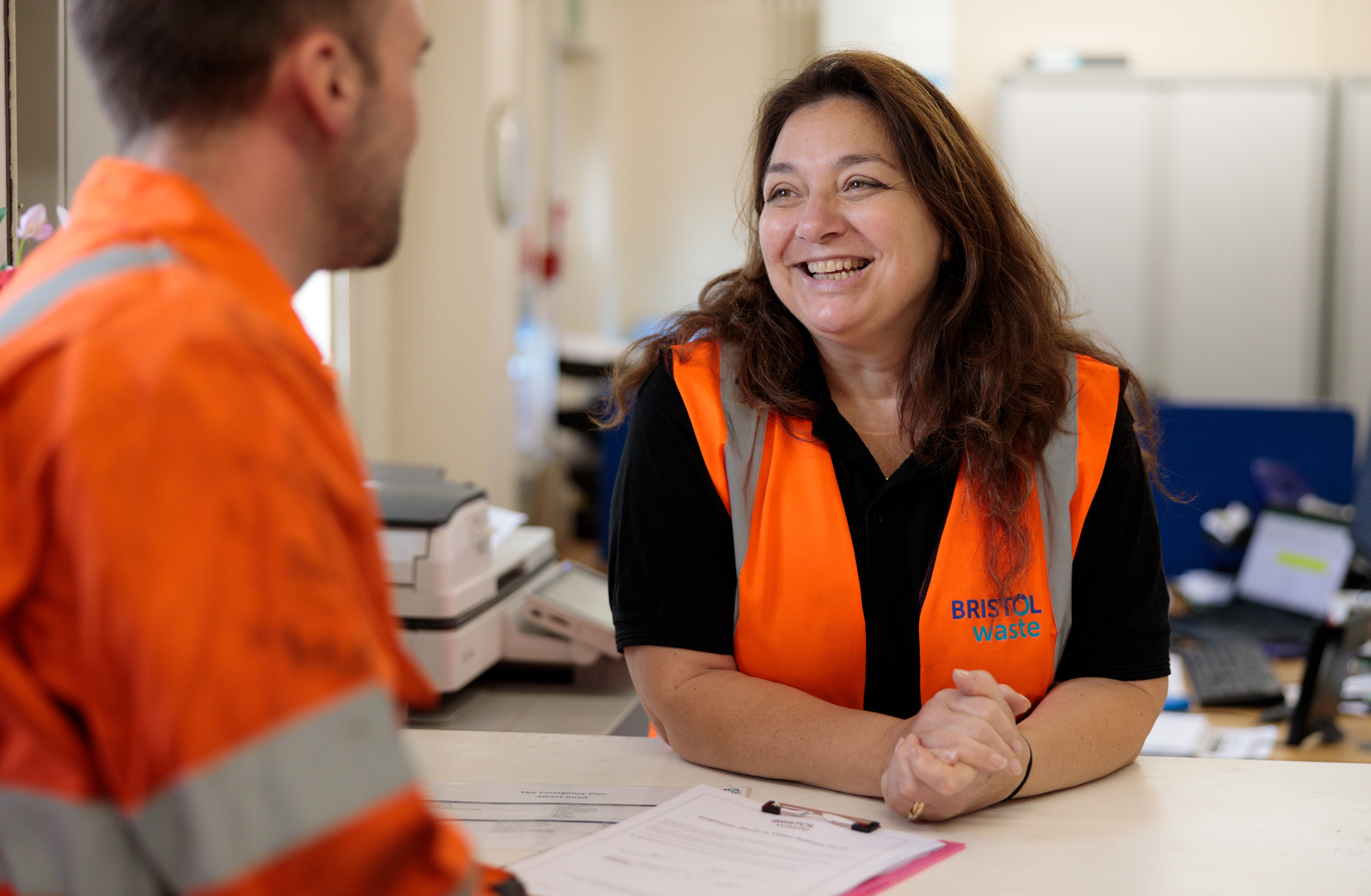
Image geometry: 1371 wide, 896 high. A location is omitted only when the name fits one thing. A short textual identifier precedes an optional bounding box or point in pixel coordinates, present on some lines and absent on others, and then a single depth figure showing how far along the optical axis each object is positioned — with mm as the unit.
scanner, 1551
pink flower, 1248
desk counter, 924
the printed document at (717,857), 876
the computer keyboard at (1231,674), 1954
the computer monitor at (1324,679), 1758
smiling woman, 1259
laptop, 2348
